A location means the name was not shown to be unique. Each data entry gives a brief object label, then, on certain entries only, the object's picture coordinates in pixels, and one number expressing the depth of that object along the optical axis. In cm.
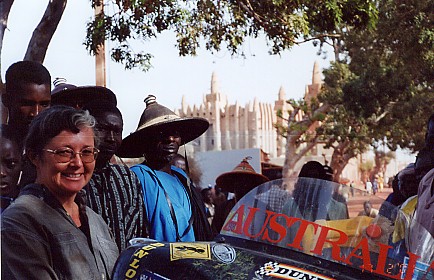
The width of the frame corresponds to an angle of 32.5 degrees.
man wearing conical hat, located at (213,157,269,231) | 601
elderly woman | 223
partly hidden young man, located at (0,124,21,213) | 338
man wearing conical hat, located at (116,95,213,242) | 367
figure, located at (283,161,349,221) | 232
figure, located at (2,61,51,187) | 362
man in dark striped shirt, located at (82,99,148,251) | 336
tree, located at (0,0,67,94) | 518
